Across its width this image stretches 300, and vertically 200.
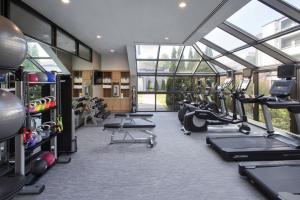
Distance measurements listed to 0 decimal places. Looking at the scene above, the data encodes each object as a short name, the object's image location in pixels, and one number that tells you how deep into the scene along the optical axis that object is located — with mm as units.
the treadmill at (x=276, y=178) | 1798
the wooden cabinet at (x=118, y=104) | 8127
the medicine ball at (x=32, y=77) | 2310
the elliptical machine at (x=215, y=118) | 4518
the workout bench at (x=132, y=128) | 3792
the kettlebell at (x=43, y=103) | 2558
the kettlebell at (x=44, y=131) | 2670
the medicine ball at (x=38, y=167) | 2332
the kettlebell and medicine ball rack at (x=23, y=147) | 1983
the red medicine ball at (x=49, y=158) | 2581
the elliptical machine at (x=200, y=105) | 5480
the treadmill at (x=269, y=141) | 2923
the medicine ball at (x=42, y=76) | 2451
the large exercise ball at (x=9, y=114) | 1089
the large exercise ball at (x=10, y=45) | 1092
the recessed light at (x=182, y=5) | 3050
